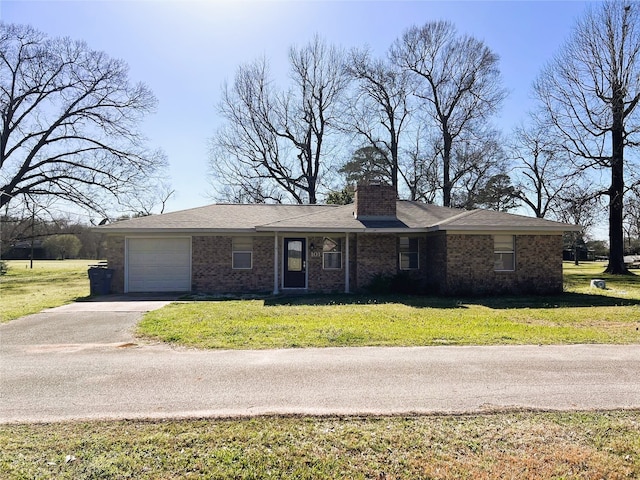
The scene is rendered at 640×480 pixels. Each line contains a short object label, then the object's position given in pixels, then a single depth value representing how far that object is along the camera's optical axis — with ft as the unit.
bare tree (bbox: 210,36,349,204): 116.16
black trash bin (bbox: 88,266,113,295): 51.98
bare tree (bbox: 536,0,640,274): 80.53
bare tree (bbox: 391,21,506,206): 108.78
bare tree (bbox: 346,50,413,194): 113.19
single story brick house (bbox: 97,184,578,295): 49.80
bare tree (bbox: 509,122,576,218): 120.06
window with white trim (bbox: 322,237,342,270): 53.78
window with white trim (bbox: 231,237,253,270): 53.83
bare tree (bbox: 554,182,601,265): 85.10
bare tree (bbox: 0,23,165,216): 88.38
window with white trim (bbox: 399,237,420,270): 53.57
